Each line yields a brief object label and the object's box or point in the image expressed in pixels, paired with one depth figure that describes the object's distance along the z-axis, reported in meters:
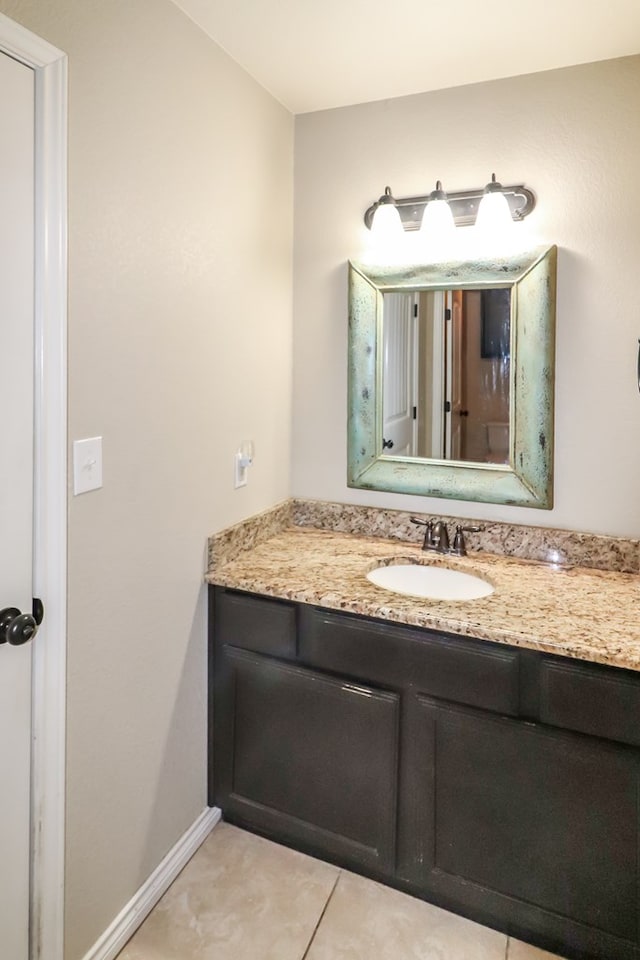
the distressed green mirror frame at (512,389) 1.90
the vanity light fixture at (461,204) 1.89
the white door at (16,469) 1.14
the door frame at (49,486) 1.19
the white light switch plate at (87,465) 1.33
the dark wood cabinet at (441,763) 1.40
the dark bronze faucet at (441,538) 2.02
